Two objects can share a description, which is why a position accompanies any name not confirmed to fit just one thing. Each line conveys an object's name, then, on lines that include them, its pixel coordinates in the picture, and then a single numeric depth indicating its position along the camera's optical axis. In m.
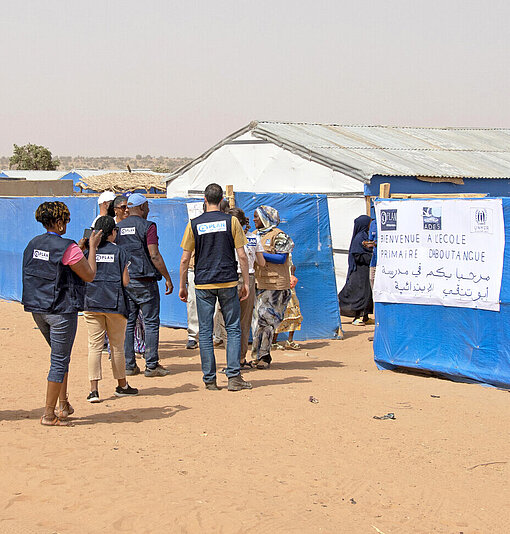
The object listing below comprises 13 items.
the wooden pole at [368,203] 14.73
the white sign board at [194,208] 11.82
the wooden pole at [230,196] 11.26
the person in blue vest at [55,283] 6.27
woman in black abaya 13.18
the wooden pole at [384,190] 13.50
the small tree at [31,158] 62.53
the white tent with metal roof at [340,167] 15.17
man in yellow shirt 7.65
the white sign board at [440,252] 8.12
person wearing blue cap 8.53
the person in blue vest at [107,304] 7.26
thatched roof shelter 30.08
